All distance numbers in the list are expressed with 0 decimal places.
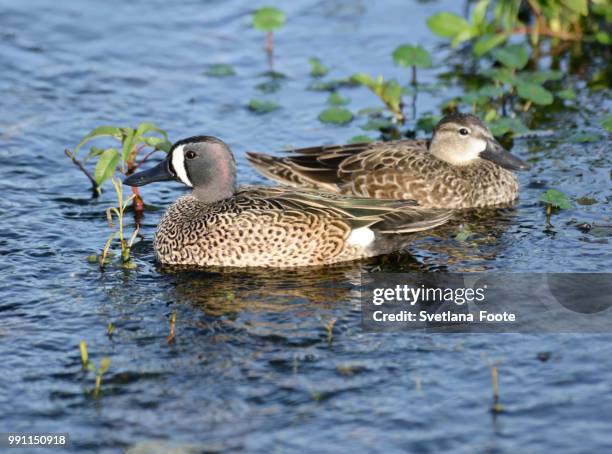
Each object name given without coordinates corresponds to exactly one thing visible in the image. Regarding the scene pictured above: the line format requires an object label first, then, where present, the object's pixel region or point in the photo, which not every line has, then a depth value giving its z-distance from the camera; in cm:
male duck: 870
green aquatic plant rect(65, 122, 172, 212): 907
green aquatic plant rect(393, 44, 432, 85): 1227
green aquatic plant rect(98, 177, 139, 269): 866
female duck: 998
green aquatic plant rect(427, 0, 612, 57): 1260
